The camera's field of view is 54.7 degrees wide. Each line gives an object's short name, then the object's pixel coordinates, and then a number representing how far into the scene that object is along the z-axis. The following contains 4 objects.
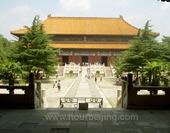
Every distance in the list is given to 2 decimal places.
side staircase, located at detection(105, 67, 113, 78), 30.82
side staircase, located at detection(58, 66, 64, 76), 31.70
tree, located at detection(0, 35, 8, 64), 20.79
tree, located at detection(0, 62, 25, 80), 13.59
